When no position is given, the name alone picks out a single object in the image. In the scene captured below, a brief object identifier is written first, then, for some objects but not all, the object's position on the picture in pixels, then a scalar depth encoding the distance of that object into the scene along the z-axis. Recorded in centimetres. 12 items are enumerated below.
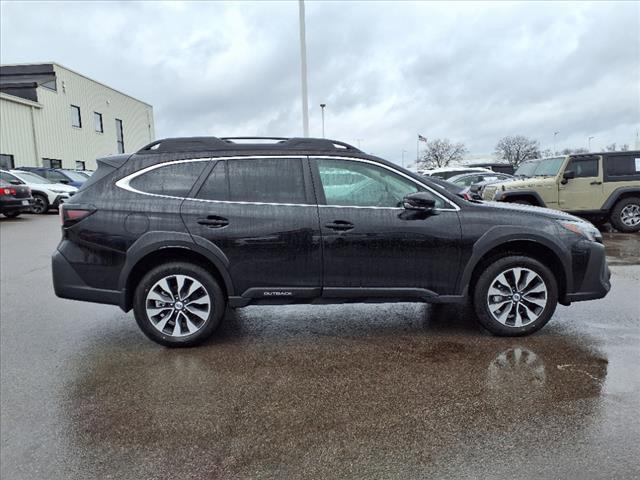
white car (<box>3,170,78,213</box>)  1748
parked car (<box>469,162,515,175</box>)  3162
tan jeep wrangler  1110
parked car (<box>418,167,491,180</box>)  2225
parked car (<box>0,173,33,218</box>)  1466
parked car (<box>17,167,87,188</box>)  2012
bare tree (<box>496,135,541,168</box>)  7275
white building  2695
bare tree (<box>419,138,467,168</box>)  8100
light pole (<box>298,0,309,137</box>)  1636
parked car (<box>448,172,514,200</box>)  1870
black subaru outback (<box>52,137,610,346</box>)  425
